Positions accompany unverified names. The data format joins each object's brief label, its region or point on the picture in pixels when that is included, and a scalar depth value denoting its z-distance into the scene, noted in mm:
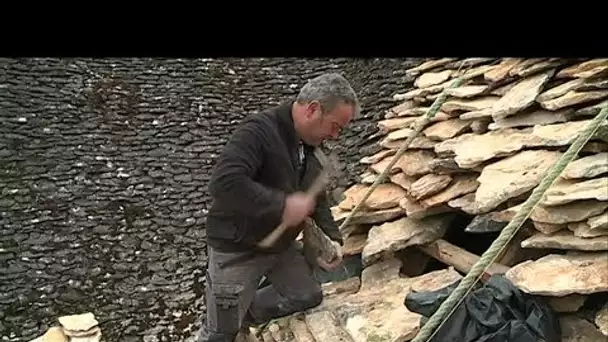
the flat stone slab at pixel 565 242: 3047
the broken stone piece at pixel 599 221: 3013
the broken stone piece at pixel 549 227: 3261
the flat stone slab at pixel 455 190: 3908
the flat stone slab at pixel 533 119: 3789
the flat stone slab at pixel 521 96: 3982
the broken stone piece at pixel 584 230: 3063
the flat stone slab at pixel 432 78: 5316
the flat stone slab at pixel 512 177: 3477
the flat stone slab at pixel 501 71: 4426
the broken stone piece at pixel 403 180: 4496
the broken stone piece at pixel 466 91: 4520
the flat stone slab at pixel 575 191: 3093
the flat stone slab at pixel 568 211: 3119
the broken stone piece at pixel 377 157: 5194
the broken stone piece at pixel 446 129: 4422
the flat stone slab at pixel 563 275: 2951
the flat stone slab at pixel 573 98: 3676
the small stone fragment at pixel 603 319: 2867
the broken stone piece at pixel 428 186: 4055
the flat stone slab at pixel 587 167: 3234
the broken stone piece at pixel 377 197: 4562
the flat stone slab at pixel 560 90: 3842
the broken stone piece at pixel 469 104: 4402
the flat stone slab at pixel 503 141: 3584
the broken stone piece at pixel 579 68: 3839
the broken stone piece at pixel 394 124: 5379
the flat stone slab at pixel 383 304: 3572
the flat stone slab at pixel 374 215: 4449
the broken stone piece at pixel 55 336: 5059
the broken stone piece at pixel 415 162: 4418
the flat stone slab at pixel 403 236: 4098
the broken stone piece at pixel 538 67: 4145
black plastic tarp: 2916
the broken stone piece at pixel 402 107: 5629
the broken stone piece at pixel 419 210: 4074
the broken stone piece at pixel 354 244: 4516
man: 3168
